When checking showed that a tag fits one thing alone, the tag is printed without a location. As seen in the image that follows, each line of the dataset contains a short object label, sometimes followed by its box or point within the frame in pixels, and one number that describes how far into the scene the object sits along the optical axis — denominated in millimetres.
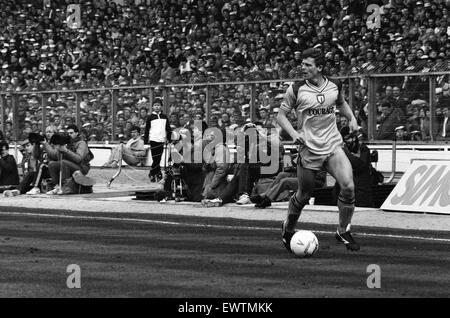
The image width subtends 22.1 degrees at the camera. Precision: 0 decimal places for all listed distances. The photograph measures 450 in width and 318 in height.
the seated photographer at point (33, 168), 24094
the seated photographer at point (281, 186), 19453
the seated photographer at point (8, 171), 24734
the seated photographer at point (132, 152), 26766
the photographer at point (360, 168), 18680
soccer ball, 12195
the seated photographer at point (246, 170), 20312
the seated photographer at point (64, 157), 23219
